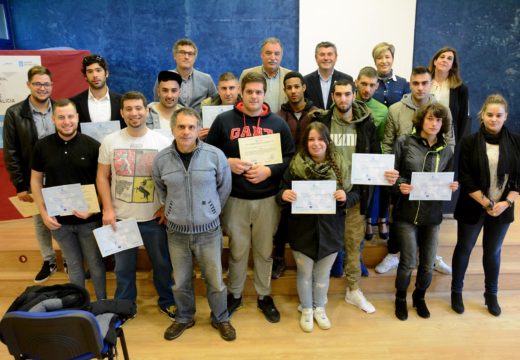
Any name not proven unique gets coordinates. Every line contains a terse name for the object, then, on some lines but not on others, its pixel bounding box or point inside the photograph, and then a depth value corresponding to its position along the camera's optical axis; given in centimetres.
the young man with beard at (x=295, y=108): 269
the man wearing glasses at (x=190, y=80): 307
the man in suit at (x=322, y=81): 309
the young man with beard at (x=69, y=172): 242
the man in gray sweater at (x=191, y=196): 230
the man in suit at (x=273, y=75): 308
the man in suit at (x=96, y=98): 277
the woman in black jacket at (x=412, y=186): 255
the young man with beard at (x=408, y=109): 274
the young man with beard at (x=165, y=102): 268
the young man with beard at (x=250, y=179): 249
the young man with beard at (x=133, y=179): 244
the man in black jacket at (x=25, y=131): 281
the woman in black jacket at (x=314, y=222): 247
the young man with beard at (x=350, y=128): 252
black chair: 160
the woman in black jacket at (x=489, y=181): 260
